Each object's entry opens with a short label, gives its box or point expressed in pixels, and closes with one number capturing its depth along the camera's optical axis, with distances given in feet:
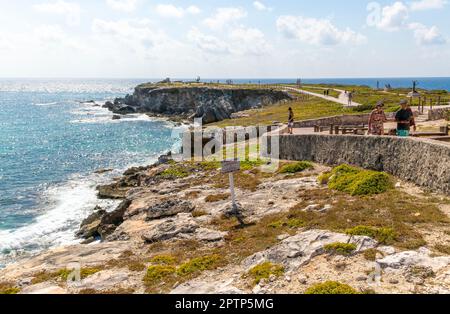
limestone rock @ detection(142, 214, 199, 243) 55.77
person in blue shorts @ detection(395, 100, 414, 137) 65.26
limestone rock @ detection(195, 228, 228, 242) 51.47
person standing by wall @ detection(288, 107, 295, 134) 96.82
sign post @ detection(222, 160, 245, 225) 60.54
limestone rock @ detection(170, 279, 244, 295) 35.41
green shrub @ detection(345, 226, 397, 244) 39.83
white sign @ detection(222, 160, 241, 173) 60.85
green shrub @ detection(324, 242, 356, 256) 38.55
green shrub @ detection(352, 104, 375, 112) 164.04
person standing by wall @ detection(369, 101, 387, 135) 71.00
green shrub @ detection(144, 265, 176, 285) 40.47
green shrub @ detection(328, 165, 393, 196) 58.23
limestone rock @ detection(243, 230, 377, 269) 39.19
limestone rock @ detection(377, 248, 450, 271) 34.09
